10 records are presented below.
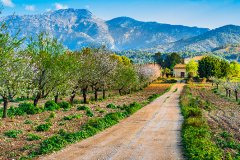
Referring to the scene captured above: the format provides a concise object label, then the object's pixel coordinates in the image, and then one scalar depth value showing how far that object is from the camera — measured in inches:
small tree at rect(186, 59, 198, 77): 7578.7
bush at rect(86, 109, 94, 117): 1439.5
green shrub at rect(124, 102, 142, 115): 1684.3
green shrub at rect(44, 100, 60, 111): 1583.4
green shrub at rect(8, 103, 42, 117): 1362.0
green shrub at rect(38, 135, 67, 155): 787.0
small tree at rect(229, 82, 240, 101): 3073.3
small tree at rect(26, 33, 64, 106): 1584.6
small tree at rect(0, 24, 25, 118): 957.8
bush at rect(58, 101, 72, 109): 1736.2
